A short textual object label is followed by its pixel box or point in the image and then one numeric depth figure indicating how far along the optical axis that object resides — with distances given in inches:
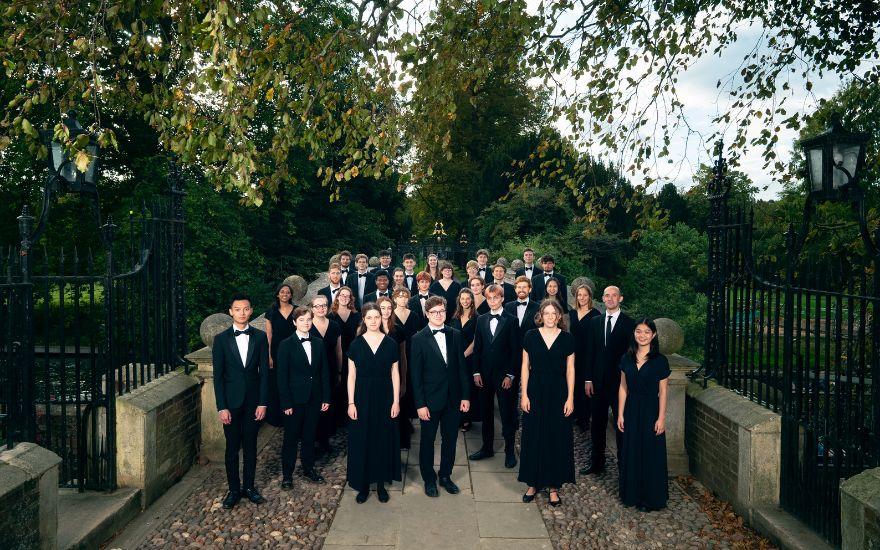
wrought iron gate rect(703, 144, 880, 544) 162.2
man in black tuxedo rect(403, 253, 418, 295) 430.4
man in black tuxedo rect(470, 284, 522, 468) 258.1
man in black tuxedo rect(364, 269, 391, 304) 343.3
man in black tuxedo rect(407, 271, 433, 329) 309.1
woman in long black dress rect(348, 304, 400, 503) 217.0
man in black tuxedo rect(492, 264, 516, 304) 355.3
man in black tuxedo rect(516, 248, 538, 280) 434.1
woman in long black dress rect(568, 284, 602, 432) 269.1
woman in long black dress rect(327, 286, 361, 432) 284.8
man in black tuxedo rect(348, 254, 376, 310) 411.5
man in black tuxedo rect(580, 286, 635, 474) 245.4
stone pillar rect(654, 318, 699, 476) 250.1
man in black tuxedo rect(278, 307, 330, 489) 225.1
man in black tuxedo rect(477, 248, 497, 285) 442.3
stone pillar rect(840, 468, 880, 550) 135.9
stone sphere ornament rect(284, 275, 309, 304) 385.6
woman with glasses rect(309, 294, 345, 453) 257.4
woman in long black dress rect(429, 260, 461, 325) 368.2
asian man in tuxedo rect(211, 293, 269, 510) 208.5
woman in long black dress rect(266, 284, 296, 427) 277.7
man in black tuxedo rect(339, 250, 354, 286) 442.1
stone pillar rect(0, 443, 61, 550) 141.2
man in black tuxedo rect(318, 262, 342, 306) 350.3
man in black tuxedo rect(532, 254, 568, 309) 396.2
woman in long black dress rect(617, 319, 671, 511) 210.8
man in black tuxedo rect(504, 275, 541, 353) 280.8
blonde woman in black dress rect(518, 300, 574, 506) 215.2
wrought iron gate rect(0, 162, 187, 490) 163.3
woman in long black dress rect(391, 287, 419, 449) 272.1
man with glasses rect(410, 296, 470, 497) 218.5
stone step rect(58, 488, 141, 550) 174.1
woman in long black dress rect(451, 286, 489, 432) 279.1
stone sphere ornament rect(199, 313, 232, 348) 252.4
